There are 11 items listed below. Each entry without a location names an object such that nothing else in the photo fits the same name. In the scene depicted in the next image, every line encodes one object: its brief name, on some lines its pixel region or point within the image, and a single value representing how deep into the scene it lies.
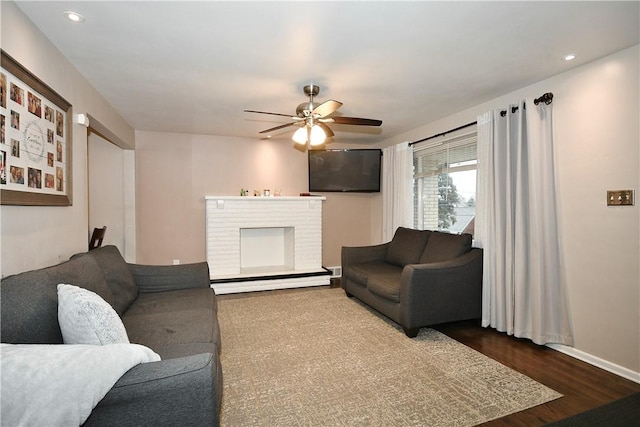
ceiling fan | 2.94
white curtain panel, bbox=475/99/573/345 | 2.76
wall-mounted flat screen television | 5.41
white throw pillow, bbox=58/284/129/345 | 1.37
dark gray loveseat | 2.98
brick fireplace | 4.82
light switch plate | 2.29
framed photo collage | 1.69
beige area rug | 1.90
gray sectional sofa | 1.12
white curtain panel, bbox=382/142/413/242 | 4.75
